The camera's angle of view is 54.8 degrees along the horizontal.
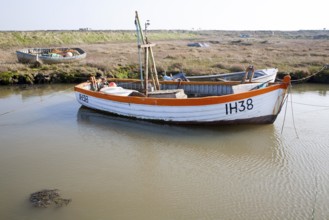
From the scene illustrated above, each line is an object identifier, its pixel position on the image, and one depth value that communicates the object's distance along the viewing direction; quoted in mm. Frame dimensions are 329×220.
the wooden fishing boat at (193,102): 12141
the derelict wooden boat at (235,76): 18578
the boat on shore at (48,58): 26734
